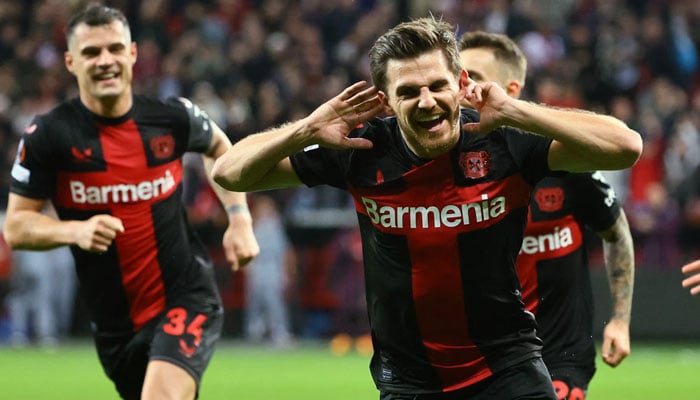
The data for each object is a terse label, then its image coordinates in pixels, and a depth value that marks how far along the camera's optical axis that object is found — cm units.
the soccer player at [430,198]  945
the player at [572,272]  1163
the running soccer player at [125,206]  1327
